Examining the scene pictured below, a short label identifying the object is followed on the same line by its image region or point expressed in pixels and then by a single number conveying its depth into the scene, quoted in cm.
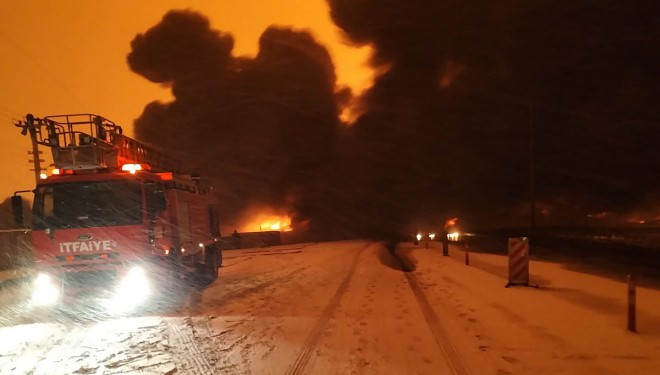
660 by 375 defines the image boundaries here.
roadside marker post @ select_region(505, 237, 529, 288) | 1270
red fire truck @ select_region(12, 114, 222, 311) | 1166
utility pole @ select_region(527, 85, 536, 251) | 3616
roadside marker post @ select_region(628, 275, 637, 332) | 810
